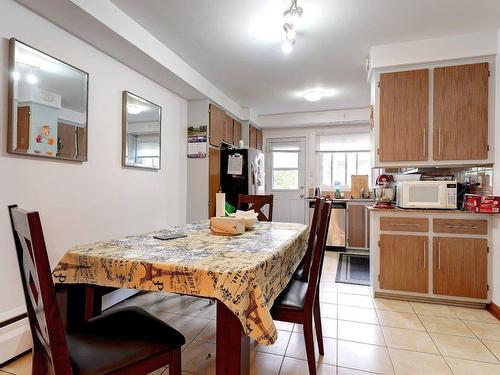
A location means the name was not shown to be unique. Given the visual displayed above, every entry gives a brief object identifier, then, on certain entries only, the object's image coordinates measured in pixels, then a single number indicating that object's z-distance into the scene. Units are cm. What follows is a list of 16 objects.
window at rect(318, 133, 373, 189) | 544
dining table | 101
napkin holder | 178
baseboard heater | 174
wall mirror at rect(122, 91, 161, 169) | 279
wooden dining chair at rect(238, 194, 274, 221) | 274
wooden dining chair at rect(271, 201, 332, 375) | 148
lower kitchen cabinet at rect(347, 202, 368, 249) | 477
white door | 576
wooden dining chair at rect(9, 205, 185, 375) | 78
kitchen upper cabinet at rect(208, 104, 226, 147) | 392
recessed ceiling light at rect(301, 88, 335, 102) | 411
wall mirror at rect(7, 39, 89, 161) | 182
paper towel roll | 207
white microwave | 271
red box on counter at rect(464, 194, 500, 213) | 241
